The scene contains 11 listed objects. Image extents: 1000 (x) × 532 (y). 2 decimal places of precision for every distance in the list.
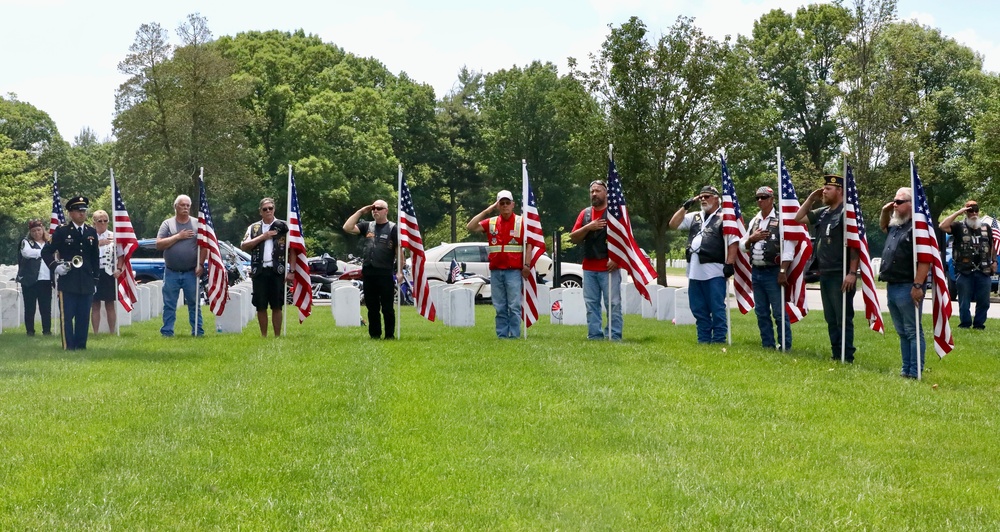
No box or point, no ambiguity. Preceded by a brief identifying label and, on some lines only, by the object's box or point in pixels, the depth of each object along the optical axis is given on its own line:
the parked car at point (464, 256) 32.41
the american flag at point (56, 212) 17.42
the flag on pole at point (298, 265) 16.08
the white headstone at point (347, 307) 19.50
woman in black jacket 17.19
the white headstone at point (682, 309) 19.25
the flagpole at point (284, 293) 15.85
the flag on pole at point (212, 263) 16.30
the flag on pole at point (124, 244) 17.00
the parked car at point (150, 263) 31.94
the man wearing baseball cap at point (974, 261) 17.86
